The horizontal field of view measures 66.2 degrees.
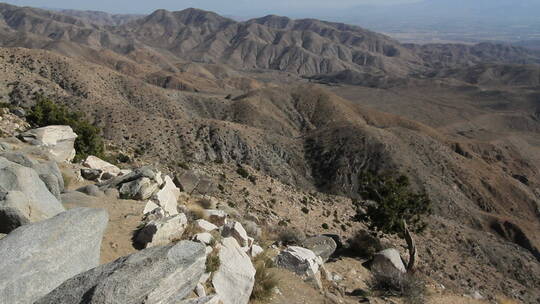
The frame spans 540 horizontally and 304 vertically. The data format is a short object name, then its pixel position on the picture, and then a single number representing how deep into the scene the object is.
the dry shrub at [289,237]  19.41
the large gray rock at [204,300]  8.23
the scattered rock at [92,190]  15.86
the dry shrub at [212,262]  10.56
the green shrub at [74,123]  29.03
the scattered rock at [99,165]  21.19
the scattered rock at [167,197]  16.67
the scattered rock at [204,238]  11.48
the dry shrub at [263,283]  11.37
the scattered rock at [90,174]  19.67
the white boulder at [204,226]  13.63
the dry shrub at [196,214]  16.45
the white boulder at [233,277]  10.38
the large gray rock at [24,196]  9.90
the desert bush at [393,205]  23.48
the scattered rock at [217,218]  16.70
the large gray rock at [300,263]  14.27
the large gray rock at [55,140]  21.94
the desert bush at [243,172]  37.25
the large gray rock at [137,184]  16.58
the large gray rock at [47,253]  7.29
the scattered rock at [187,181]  24.26
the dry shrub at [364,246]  21.11
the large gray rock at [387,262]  19.22
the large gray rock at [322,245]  18.58
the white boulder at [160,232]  11.98
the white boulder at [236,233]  13.99
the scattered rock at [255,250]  14.00
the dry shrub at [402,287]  15.24
